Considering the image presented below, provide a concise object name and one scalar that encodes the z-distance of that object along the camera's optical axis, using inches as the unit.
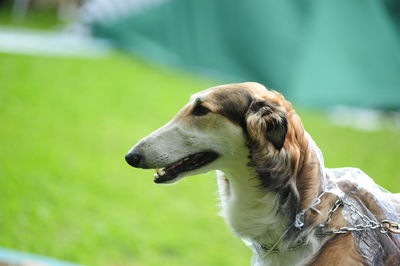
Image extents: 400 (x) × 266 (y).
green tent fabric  397.7
